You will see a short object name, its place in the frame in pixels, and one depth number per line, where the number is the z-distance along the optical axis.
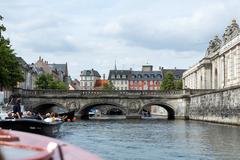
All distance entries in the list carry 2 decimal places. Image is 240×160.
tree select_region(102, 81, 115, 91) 152.27
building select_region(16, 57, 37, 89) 93.32
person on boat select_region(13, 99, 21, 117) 28.39
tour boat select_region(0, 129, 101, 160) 5.13
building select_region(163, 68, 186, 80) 161.95
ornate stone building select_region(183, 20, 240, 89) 58.59
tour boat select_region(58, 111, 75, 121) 56.88
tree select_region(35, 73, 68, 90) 93.56
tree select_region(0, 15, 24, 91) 44.22
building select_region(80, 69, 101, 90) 193.00
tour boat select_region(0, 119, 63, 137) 24.91
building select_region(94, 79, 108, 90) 187.32
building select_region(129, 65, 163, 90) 162.12
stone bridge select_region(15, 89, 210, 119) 69.81
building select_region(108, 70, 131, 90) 165.25
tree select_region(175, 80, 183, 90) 114.97
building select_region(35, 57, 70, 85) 137.75
